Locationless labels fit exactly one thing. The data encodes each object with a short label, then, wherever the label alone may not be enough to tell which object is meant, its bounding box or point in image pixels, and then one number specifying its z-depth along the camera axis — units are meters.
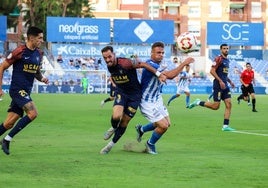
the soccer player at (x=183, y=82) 38.24
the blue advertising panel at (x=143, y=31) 67.56
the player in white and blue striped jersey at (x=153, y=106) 14.22
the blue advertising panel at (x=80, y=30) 66.75
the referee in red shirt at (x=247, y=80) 35.66
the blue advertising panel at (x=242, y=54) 75.88
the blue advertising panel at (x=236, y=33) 70.19
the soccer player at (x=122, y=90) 13.55
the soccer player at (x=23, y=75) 13.59
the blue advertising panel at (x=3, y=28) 60.06
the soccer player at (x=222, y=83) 20.86
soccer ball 15.71
